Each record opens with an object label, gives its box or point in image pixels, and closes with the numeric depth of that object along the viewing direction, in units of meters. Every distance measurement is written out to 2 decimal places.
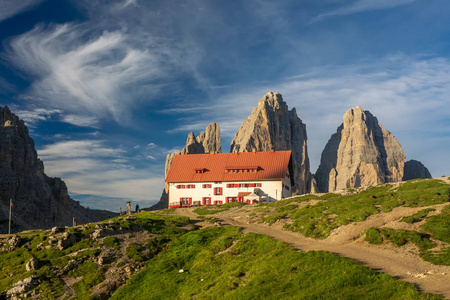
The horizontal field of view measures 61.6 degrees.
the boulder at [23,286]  30.30
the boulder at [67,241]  36.72
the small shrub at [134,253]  35.72
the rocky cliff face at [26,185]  157.00
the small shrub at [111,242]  37.59
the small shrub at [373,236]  31.75
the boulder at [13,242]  37.59
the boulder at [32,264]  33.19
